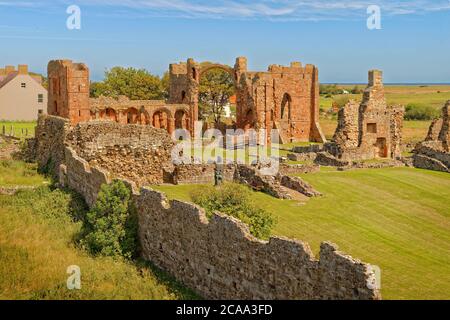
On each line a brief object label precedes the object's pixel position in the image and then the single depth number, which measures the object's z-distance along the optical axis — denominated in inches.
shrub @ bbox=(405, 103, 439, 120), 3924.7
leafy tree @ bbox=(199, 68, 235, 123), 3184.1
